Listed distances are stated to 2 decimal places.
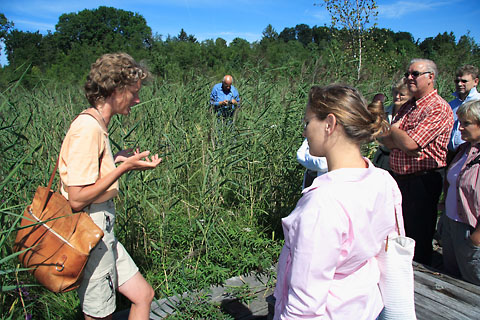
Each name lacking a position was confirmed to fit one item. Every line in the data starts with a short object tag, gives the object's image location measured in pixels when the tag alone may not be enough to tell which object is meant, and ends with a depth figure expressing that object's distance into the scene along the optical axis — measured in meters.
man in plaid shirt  2.79
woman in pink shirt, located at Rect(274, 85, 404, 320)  1.08
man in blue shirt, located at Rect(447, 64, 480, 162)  4.26
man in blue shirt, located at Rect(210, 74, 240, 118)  5.21
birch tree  8.71
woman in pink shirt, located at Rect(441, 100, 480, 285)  2.35
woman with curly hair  1.55
